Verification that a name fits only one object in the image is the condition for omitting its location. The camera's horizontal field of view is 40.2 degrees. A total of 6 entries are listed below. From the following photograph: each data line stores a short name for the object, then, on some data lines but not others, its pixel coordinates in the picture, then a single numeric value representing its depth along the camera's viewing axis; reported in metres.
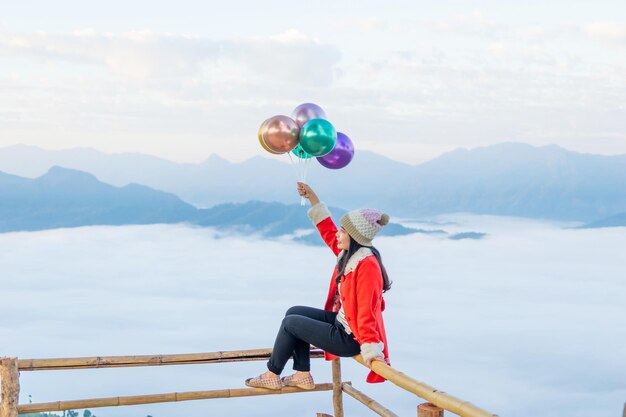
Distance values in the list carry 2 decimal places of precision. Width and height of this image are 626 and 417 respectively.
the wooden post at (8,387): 4.15
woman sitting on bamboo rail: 3.81
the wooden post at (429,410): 3.16
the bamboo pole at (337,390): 4.81
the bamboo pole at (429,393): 2.84
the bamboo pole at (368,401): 4.30
